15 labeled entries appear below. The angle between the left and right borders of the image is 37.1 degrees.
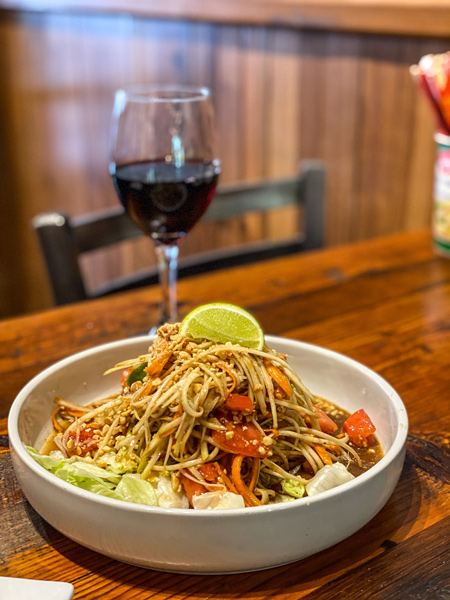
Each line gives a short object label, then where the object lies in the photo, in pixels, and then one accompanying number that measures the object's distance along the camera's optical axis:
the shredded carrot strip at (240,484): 0.71
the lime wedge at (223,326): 0.84
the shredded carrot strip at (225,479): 0.72
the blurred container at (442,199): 1.65
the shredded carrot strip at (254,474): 0.73
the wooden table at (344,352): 0.68
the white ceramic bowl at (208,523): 0.63
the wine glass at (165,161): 1.21
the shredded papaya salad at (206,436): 0.73
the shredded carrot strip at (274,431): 0.77
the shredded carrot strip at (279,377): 0.81
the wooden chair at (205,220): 1.67
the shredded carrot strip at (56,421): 0.87
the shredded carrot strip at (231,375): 0.79
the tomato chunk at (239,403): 0.77
